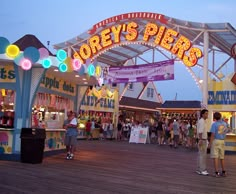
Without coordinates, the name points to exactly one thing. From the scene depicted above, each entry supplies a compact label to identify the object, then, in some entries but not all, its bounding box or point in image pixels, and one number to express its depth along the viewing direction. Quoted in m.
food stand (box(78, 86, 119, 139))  19.89
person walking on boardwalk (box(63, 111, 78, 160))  9.08
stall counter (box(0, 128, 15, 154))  8.64
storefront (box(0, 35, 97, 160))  8.59
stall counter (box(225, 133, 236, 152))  13.85
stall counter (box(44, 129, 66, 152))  9.72
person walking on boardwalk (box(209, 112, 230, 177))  7.27
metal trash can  7.94
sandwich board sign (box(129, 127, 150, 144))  18.41
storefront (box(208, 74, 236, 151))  14.13
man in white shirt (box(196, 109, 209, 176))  7.46
